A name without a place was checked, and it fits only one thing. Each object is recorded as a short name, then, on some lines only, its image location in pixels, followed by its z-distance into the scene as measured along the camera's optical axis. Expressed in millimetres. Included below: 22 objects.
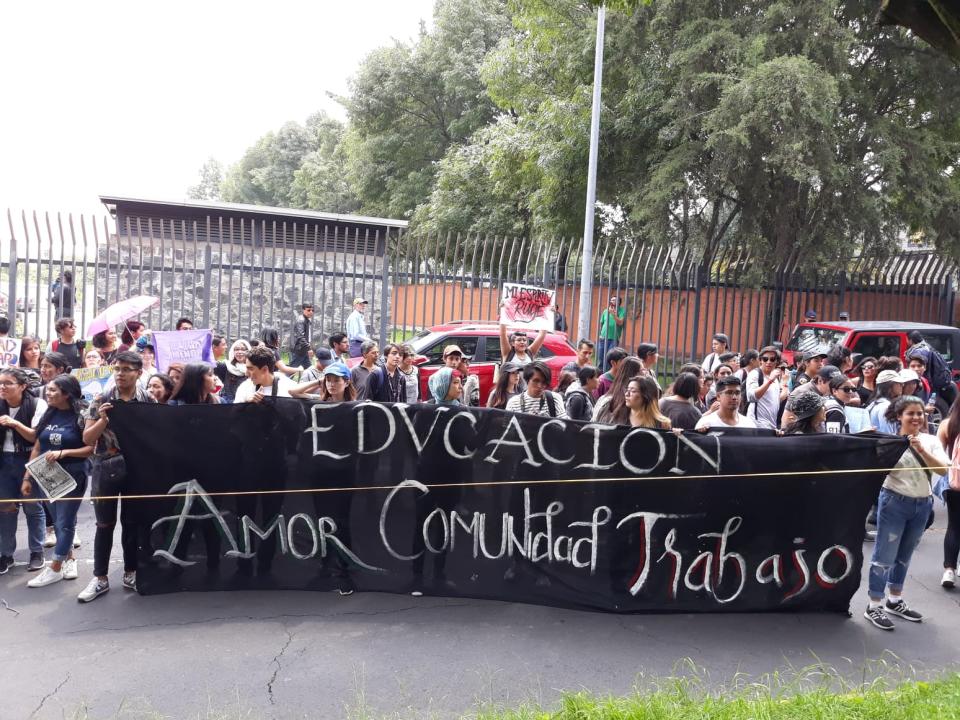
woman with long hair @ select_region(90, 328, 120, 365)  9211
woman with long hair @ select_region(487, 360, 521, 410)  7879
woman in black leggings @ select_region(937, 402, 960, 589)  6473
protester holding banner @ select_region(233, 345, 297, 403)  6527
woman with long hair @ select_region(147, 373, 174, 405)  6664
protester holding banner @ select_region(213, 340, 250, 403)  9305
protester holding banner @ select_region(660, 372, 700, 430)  6566
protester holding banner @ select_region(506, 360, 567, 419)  7059
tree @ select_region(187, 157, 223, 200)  108000
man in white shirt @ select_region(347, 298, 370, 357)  13489
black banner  5695
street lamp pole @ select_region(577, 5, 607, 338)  15612
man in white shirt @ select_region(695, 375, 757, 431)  6340
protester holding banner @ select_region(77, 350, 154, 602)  5949
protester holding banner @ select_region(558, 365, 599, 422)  7512
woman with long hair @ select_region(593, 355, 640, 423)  6525
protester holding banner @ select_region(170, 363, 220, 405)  6336
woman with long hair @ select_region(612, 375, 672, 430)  6039
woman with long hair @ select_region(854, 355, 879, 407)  9586
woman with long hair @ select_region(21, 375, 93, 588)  6207
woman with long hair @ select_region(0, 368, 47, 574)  6453
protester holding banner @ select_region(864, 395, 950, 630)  5672
